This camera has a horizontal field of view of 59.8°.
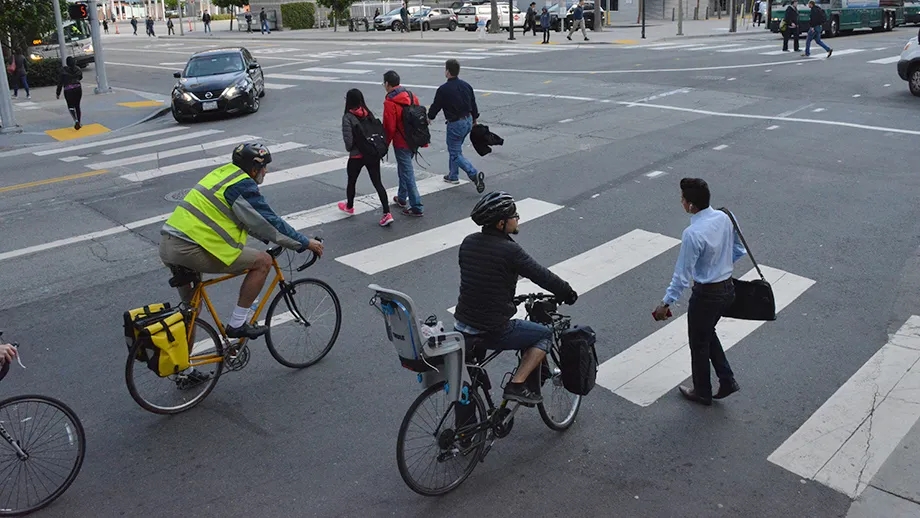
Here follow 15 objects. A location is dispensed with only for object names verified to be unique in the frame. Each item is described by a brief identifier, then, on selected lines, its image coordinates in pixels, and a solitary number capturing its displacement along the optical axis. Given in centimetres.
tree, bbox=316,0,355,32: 5716
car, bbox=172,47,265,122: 1842
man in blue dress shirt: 523
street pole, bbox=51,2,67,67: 2509
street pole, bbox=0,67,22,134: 1883
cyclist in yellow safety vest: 550
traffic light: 2384
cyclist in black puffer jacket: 454
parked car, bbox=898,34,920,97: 1834
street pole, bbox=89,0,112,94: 2419
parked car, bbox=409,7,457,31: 5119
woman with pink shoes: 952
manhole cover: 1152
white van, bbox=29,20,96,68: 3184
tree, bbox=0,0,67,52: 2547
